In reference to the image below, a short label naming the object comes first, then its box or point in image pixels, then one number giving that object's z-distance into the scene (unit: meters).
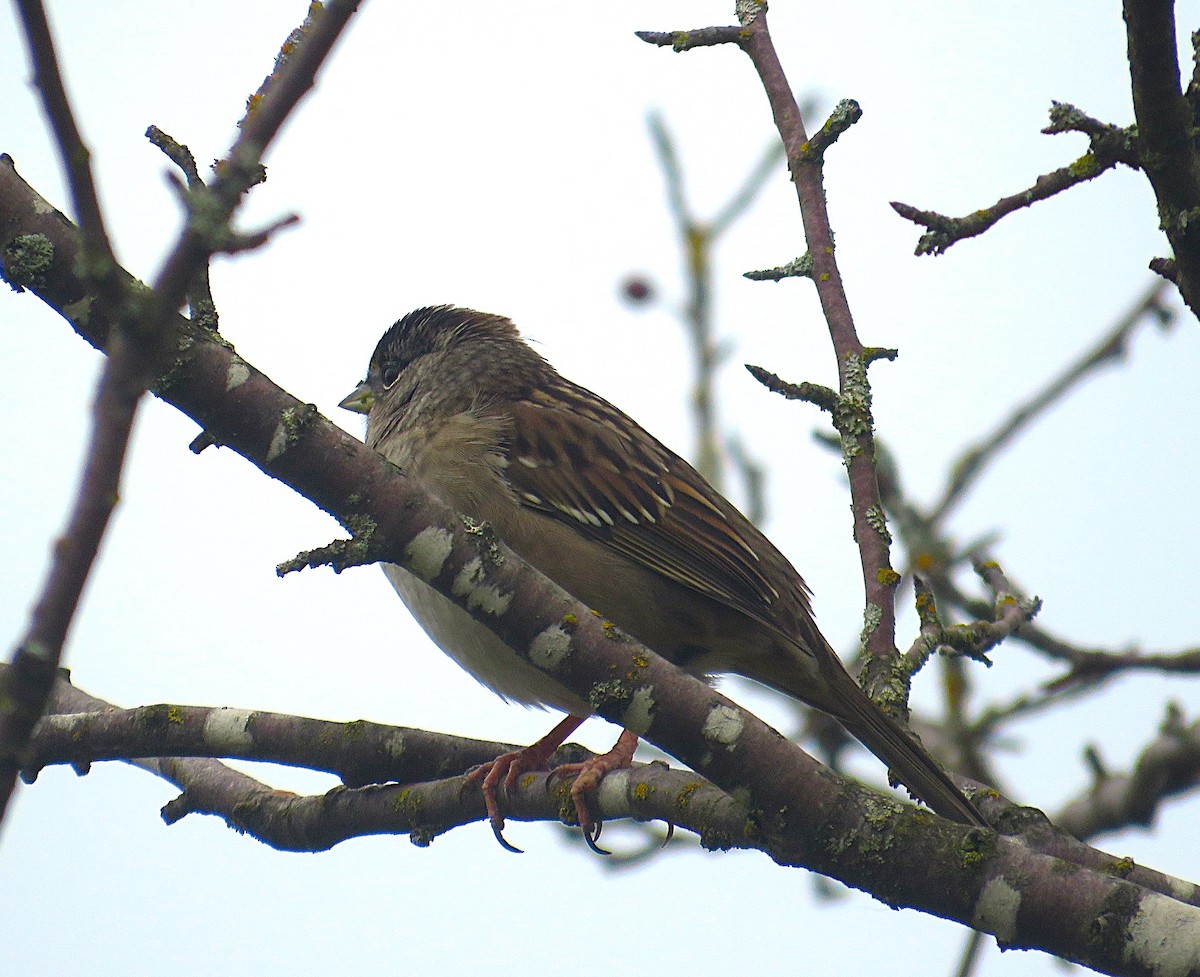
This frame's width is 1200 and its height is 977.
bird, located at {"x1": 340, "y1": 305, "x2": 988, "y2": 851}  8.83
